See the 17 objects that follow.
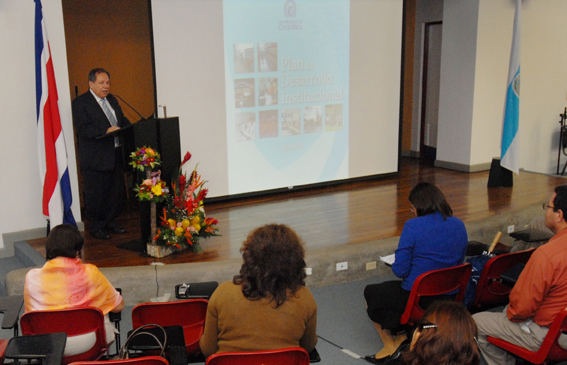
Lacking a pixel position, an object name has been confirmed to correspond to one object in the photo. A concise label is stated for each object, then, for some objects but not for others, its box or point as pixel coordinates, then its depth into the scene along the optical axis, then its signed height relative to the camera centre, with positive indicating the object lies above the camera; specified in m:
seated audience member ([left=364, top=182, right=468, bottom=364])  3.15 -1.00
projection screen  5.96 -0.07
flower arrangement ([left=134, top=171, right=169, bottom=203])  4.36 -0.88
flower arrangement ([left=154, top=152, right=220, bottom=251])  4.48 -1.17
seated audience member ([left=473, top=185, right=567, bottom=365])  2.54 -1.07
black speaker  6.97 -1.28
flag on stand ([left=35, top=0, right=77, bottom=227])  4.64 -0.44
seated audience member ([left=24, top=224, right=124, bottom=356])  2.60 -0.96
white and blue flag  6.83 -0.52
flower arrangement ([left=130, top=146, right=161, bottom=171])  4.35 -0.62
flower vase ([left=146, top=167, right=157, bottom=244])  4.50 -1.17
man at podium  4.87 -0.62
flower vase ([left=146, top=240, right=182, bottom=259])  4.54 -1.44
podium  4.54 -0.55
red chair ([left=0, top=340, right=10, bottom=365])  2.32 -1.21
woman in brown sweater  2.09 -0.87
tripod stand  9.15 -0.96
